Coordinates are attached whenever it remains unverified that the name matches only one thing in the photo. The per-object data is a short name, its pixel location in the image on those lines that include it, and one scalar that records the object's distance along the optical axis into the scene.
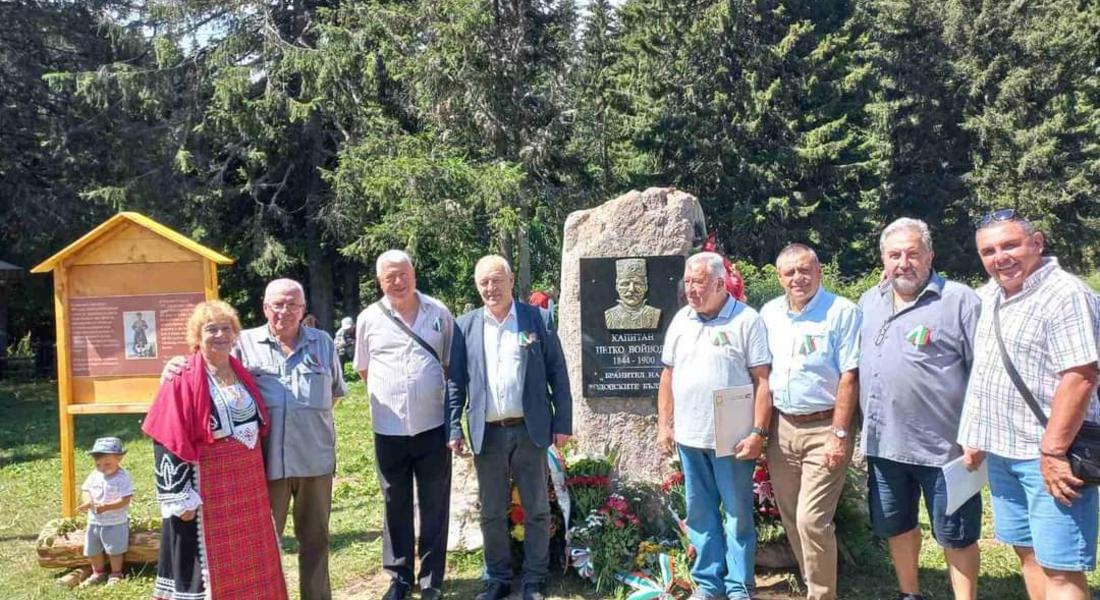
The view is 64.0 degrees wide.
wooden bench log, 5.33
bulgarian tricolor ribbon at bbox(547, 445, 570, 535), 4.87
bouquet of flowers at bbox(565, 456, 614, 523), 4.92
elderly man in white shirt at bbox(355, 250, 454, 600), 4.38
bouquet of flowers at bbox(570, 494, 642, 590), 4.72
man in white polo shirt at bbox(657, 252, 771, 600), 4.12
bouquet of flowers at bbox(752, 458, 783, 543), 4.77
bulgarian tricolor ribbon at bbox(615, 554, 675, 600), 4.46
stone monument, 5.36
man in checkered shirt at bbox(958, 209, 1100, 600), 3.04
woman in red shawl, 3.62
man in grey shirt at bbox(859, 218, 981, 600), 3.67
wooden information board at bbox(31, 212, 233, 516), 5.39
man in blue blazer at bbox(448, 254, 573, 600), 4.40
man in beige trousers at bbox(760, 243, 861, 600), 3.96
